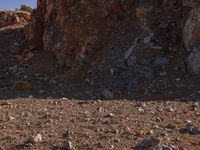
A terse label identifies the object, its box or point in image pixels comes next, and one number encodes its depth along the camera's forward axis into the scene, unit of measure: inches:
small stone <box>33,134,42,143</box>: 126.5
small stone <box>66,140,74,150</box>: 120.9
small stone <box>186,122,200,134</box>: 132.4
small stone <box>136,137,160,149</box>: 121.8
